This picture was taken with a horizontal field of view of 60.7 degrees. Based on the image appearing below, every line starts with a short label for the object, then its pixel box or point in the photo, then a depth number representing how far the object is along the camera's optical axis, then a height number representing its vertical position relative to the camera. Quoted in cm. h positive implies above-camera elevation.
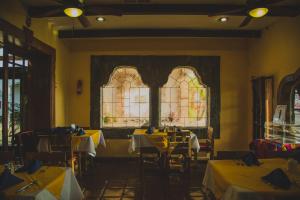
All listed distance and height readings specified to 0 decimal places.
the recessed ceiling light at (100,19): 507 +171
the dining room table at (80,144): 438 -70
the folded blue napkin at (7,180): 196 -60
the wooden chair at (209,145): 517 -88
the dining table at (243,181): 186 -63
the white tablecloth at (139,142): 502 -75
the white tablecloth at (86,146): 464 -76
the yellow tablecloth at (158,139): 472 -66
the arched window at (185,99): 667 +14
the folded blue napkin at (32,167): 236 -59
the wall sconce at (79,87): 650 +44
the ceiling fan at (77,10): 349 +137
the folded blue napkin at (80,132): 488 -54
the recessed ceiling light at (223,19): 508 +171
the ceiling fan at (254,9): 344 +134
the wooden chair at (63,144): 431 -68
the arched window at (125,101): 664 +8
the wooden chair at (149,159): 388 -104
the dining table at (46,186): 185 -64
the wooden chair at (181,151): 403 -73
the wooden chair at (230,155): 286 -57
